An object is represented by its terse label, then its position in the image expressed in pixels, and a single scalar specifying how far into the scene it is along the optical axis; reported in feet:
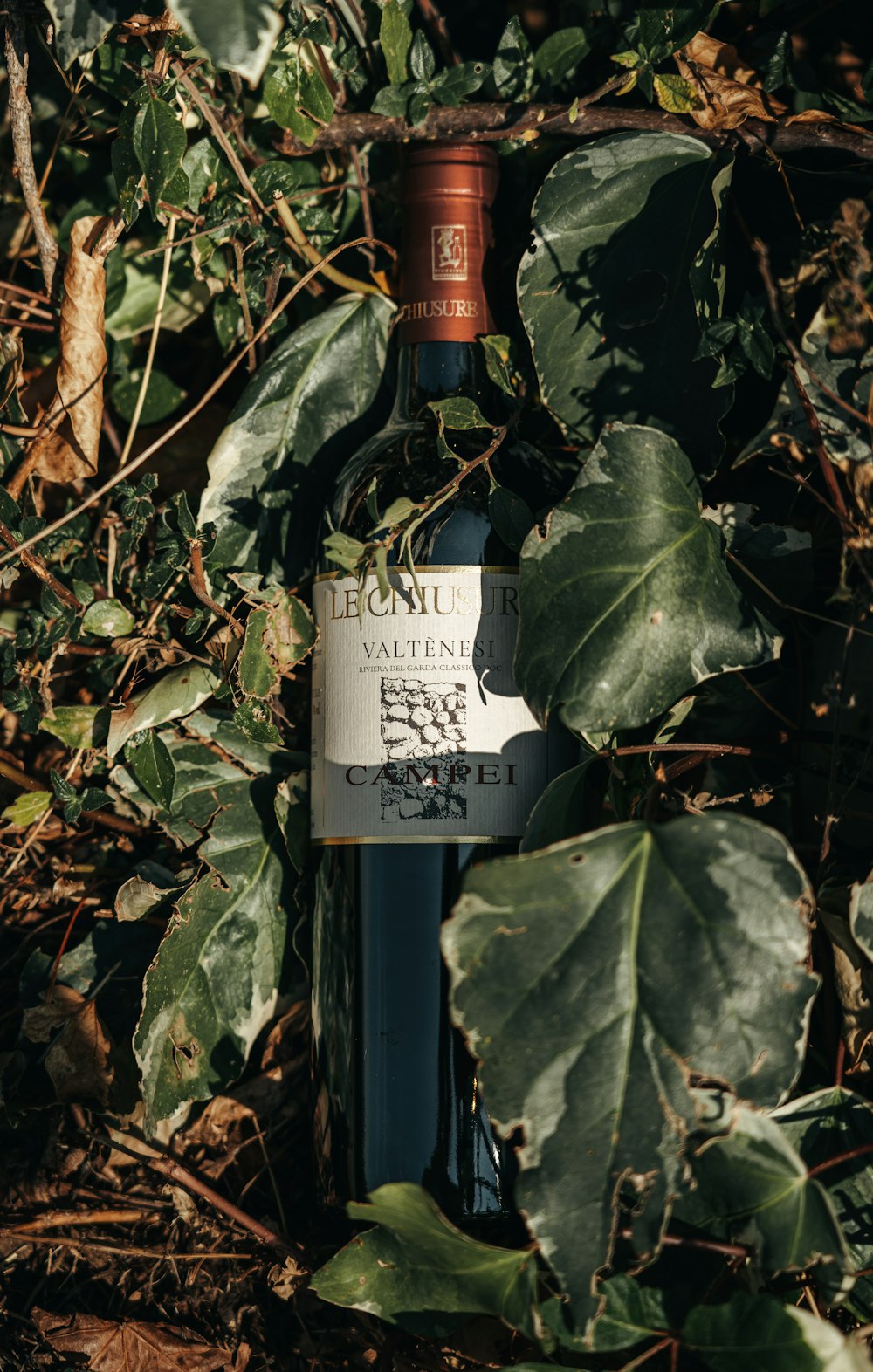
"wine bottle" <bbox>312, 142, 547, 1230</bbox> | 1.96
